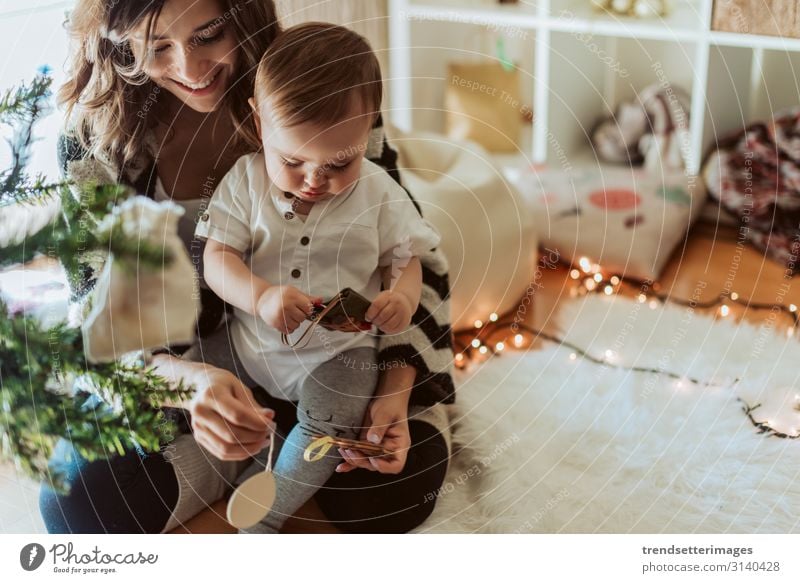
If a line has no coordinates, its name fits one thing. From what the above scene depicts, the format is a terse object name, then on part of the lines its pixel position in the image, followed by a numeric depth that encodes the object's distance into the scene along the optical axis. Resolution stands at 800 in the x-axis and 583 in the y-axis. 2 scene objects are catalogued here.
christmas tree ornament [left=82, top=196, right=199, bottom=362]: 0.67
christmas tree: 0.68
